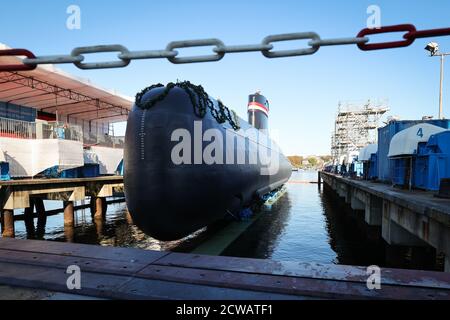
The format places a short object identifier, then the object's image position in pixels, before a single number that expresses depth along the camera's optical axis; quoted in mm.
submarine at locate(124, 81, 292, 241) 7883
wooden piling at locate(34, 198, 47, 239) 21312
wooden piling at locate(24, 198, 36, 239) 17953
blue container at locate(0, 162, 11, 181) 16734
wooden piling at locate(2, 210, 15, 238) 15609
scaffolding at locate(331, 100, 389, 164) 61188
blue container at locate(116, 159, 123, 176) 30494
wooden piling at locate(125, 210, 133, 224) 21250
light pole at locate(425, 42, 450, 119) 21875
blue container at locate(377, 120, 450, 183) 16477
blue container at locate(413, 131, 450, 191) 11404
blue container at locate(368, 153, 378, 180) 23484
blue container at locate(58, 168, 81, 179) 21309
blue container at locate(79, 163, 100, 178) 25600
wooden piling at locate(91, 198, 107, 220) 22172
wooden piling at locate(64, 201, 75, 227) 19312
